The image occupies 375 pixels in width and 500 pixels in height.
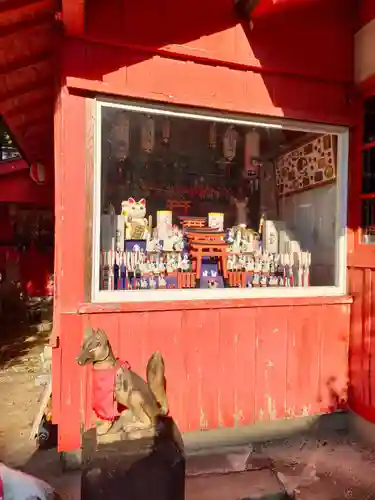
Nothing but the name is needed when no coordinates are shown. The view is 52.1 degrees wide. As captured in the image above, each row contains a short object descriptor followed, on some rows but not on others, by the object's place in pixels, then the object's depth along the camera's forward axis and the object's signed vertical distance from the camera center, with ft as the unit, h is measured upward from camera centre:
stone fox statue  7.04 -2.77
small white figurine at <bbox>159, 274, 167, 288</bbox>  10.02 -1.00
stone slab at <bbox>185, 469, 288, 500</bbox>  7.83 -5.13
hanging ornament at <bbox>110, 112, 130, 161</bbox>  9.38 +2.71
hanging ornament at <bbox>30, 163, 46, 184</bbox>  21.25 +3.96
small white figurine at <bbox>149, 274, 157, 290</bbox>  9.94 -0.99
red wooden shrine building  8.55 +1.32
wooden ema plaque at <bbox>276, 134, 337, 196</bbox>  11.05 +2.45
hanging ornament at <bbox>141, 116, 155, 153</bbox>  9.86 +2.96
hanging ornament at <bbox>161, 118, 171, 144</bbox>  9.89 +3.05
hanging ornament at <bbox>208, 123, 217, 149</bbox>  10.45 +3.10
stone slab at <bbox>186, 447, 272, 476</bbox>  8.77 -5.15
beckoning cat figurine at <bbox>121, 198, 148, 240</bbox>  10.21 +0.68
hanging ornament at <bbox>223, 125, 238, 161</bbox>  10.85 +3.04
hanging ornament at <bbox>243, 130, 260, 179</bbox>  11.29 +2.86
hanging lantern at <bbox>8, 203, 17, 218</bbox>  31.78 +2.77
